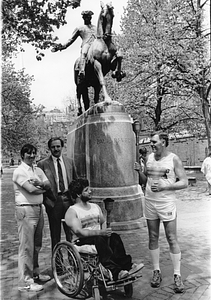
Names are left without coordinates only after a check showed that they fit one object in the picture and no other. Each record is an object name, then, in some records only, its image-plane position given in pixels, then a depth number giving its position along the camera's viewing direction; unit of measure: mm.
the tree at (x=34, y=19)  7907
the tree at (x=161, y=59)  17578
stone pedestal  8258
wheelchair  3879
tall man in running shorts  4648
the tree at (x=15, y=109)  23734
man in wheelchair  4027
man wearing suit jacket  5289
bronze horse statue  8867
